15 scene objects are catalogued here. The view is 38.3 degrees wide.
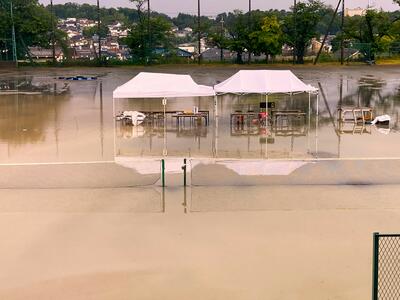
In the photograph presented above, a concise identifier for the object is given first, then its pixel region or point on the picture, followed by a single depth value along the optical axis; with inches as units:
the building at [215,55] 2189.6
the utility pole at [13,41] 2000.9
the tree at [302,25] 2086.6
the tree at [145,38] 2092.8
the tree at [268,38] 1999.3
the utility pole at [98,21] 2060.8
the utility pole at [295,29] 2067.9
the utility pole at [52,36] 2078.0
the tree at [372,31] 2064.5
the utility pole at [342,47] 2043.1
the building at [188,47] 2709.2
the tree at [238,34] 2064.5
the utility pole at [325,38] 2020.2
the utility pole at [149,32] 2091.5
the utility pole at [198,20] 2132.8
